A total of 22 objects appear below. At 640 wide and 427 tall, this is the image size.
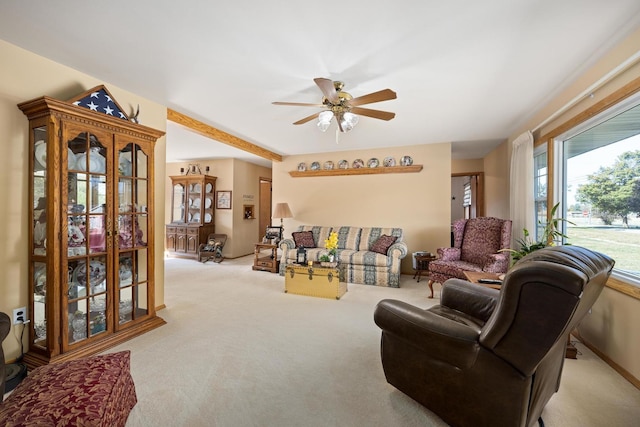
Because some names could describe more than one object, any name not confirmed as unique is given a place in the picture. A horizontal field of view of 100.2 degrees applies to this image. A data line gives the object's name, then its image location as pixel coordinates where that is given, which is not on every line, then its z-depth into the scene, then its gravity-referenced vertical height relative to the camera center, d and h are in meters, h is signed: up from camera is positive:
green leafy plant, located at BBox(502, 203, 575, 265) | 2.49 -0.28
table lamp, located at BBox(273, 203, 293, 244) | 5.39 +0.03
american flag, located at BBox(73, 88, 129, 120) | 2.28 +0.97
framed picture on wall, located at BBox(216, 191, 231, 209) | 6.59 +0.32
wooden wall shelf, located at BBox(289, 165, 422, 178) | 5.00 +0.83
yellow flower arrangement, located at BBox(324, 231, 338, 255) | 3.86 -0.43
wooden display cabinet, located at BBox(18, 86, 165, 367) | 2.01 -0.11
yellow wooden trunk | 3.66 -0.96
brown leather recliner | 1.05 -0.64
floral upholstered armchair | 3.37 -0.54
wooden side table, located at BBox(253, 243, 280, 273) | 5.16 -0.92
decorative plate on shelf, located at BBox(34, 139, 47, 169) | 2.10 +0.48
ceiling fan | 2.23 +1.01
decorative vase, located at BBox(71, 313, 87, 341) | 2.18 -0.94
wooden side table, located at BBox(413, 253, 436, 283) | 4.56 -0.86
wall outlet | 2.03 -0.79
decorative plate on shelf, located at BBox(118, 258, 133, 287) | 2.51 -0.58
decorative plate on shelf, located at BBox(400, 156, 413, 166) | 5.03 +0.98
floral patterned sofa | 4.27 -0.66
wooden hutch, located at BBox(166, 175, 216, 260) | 6.41 +0.01
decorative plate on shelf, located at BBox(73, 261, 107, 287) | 2.21 -0.52
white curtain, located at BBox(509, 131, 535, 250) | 3.37 +0.34
